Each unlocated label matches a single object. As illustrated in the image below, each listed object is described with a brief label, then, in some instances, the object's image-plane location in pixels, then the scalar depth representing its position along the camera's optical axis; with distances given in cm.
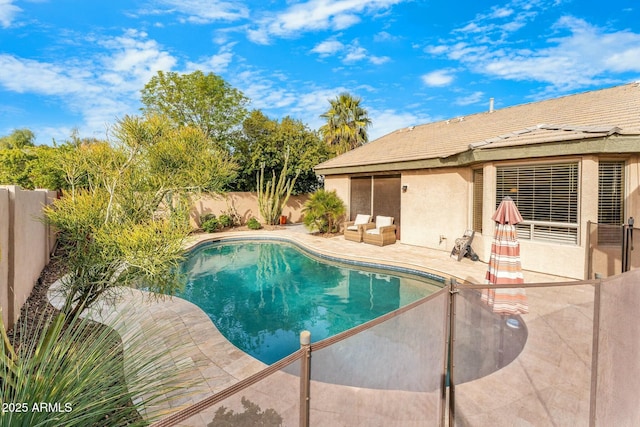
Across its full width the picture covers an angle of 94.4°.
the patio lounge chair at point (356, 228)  1323
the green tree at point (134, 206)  366
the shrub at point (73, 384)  169
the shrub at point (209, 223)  1680
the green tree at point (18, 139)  3688
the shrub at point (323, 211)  1465
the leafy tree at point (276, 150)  1998
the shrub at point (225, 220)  1778
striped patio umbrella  545
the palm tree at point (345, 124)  2438
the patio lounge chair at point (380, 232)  1239
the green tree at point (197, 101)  2166
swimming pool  586
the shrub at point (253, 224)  1809
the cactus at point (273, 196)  1925
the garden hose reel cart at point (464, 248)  970
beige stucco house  746
